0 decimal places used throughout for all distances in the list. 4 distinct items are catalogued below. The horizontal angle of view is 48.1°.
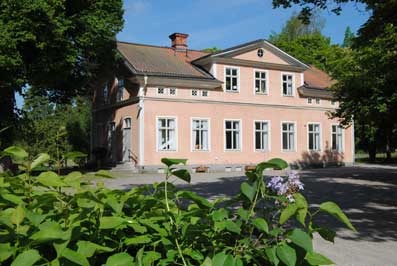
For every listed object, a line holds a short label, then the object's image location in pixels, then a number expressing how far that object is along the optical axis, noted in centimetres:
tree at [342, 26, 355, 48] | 7481
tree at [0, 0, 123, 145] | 1845
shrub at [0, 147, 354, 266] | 143
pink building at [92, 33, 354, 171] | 2469
